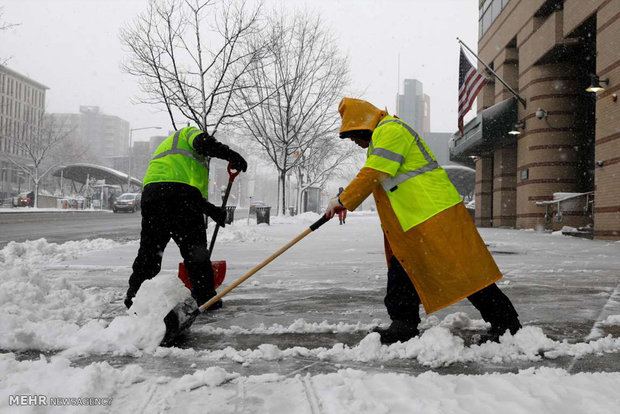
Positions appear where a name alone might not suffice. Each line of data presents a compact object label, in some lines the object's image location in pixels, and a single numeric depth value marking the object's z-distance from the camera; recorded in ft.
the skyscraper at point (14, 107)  244.01
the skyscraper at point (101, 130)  497.46
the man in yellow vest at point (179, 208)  12.78
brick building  41.65
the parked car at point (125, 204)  119.24
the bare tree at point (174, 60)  57.41
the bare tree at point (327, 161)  119.44
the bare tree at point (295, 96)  84.64
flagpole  61.07
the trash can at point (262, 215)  69.51
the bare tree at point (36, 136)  140.75
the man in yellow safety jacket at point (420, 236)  9.95
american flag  56.51
